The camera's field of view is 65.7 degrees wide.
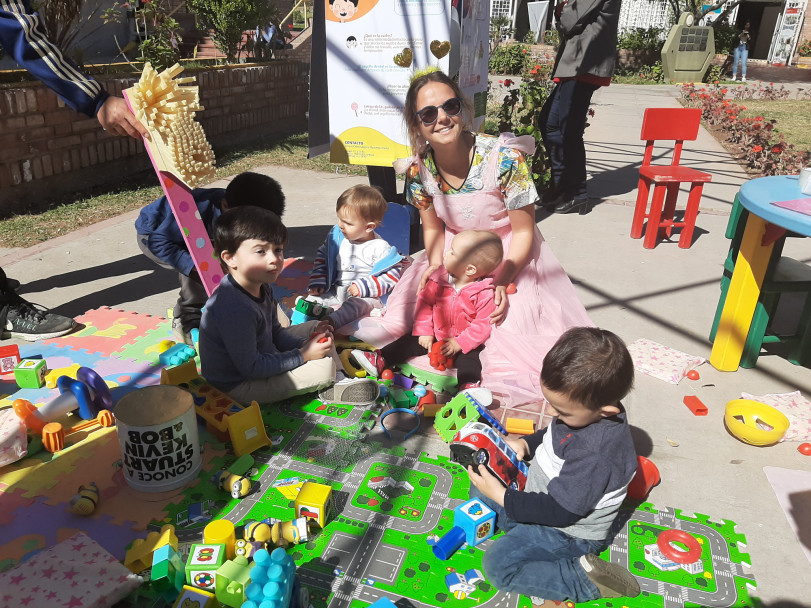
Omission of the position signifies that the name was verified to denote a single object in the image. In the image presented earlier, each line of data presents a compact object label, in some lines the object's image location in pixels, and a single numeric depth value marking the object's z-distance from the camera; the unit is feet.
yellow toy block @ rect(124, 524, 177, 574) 7.22
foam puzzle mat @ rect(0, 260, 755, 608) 7.25
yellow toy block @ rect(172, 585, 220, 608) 6.57
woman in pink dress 11.09
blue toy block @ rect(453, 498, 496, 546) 7.72
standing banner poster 16.17
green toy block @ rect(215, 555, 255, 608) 6.65
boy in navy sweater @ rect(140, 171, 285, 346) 12.52
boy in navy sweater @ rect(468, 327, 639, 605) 6.86
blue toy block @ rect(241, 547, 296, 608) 6.16
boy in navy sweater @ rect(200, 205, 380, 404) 9.80
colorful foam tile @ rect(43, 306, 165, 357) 12.67
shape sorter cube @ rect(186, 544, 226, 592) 6.88
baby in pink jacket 11.41
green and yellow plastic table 10.88
